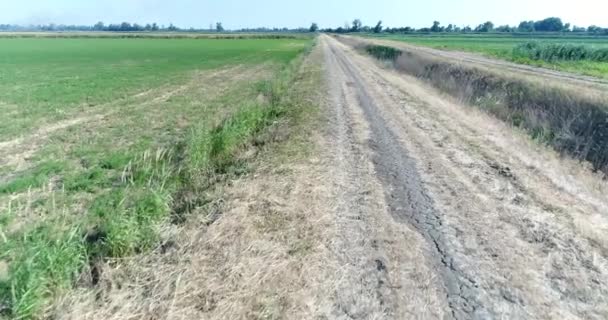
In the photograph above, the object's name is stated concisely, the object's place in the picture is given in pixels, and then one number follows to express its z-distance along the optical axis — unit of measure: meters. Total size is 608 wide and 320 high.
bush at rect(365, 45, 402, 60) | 39.22
